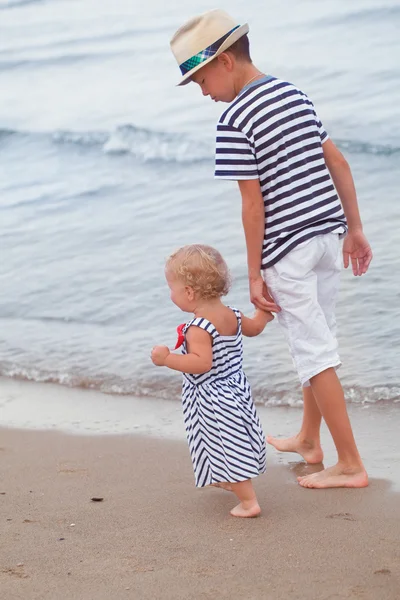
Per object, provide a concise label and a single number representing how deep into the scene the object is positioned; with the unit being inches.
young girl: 253.0
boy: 259.0
